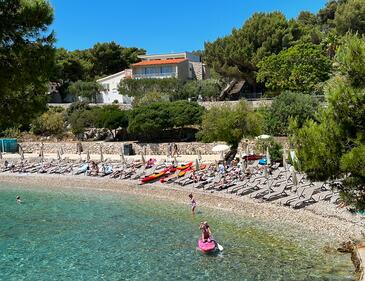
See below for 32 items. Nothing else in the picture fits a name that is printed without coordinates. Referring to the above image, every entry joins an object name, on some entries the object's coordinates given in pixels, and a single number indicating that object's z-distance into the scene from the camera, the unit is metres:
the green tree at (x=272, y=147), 35.25
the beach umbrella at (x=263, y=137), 36.38
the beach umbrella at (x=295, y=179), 26.61
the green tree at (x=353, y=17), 62.59
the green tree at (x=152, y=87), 63.41
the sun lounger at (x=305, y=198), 24.83
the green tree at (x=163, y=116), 47.72
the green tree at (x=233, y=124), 36.25
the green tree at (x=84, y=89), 68.19
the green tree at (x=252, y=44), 59.25
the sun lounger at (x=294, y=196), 25.46
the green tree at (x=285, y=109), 41.03
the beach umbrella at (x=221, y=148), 36.04
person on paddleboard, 19.41
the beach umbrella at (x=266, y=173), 29.66
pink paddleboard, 18.89
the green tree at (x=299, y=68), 50.22
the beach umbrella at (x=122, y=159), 40.43
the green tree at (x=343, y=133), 10.34
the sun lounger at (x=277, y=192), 26.75
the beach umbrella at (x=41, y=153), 47.17
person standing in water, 26.30
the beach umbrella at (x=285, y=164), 31.37
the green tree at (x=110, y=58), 80.19
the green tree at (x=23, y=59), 11.68
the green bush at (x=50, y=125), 57.38
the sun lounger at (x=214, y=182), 31.17
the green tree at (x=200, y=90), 63.25
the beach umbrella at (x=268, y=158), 31.92
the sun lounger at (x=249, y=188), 29.00
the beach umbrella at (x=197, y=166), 35.32
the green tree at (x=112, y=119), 51.66
